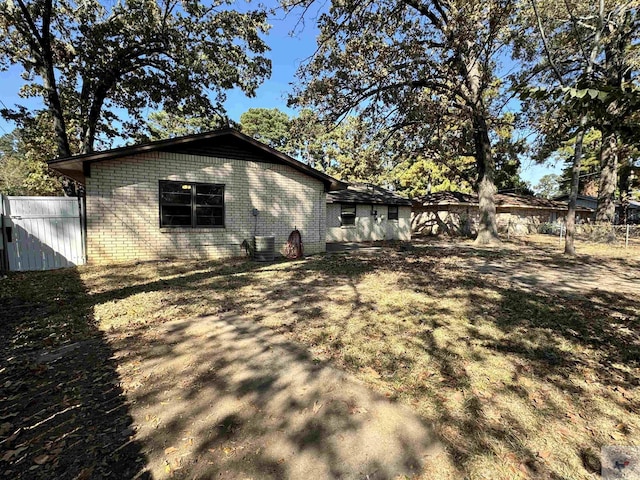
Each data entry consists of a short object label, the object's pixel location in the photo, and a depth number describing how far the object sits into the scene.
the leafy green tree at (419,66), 10.97
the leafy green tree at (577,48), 11.55
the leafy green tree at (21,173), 24.56
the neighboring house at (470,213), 24.88
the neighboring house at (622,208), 32.16
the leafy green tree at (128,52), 12.13
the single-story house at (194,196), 8.95
